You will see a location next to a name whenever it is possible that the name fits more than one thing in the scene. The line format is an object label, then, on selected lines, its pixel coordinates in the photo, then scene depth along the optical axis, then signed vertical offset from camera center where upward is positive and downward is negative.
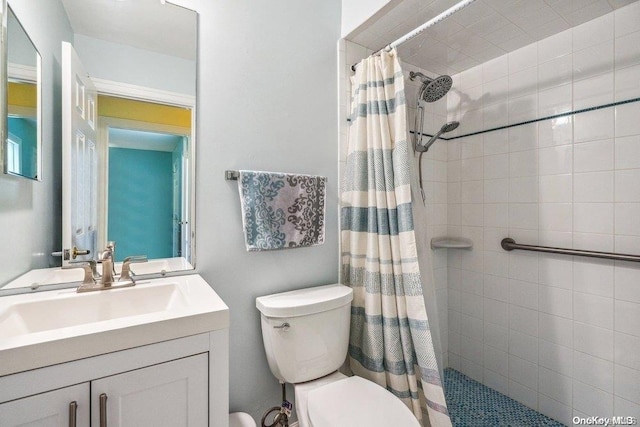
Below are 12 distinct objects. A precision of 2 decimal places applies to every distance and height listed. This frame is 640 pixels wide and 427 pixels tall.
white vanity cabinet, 0.63 -0.42
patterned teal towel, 1.28 +0.02
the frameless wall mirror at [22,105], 0.91 +0.35
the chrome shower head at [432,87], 1.57 +0.70
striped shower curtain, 1.29 -0.20
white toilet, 1.06 -0.61
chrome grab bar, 1.31 -0.18
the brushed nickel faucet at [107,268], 1.02 -0.19
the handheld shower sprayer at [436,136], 1.76 +0.47
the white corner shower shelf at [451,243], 1.92 -0.19
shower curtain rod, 1.09 +0.79
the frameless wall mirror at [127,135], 1.05 +0.30
